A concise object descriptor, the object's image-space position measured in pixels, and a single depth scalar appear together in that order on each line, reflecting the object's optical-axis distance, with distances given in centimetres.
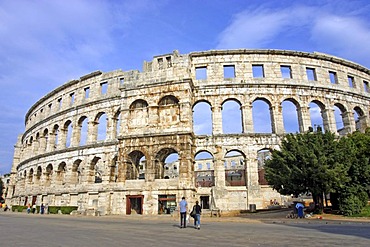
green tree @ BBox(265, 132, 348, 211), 1562
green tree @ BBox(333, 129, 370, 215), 1641
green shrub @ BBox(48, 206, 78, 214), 2405
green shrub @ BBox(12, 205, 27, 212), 2994
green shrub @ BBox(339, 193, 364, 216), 1625
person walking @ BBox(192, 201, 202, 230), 1080
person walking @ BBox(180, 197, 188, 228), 1139
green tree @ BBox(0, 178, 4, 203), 6058
